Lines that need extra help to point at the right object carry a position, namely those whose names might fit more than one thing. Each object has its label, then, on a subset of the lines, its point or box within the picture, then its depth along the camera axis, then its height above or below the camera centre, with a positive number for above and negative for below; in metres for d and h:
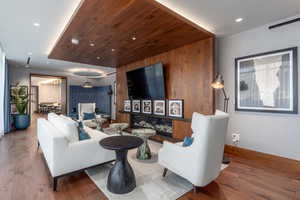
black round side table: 1.91 -0.98
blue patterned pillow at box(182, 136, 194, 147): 2.12 -0.63
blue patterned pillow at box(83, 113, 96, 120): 5.98 -0.68
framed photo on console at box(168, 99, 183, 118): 3.92 -0.23
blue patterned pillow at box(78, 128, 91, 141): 2.44 -0.60
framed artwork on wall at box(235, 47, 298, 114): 2.60 +0.34
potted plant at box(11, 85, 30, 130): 5.77 -0.25
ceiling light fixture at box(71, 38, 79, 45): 3.33 +1.39
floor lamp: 2.78 +0.30
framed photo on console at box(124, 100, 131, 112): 5.70 -0.24
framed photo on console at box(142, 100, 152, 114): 4.84 -0.23
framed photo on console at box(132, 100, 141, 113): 5.27 -0.24
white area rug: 1.88 -1.24
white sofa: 2.03 -0.79
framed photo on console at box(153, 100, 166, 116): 4.37 -0.24
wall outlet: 3.09 -0.82
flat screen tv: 4.31 +0.56
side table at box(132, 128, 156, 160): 2.99 -1.03
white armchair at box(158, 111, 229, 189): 1.78 -0.70
